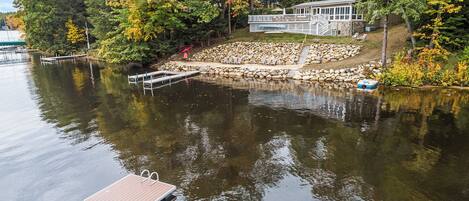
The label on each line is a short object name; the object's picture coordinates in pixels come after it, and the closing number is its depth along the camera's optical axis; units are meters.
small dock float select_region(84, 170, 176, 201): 8.62
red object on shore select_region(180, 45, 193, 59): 35.47
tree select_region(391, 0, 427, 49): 21.64
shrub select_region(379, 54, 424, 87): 22.14
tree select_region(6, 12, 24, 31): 115.36
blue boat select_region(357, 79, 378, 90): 21.95
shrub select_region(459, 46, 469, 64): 21.58
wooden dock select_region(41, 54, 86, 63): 47.59
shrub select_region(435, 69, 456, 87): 21.62
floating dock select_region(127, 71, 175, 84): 27.64
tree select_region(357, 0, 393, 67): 22.28
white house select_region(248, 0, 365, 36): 33.31
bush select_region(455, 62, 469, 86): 21.21
